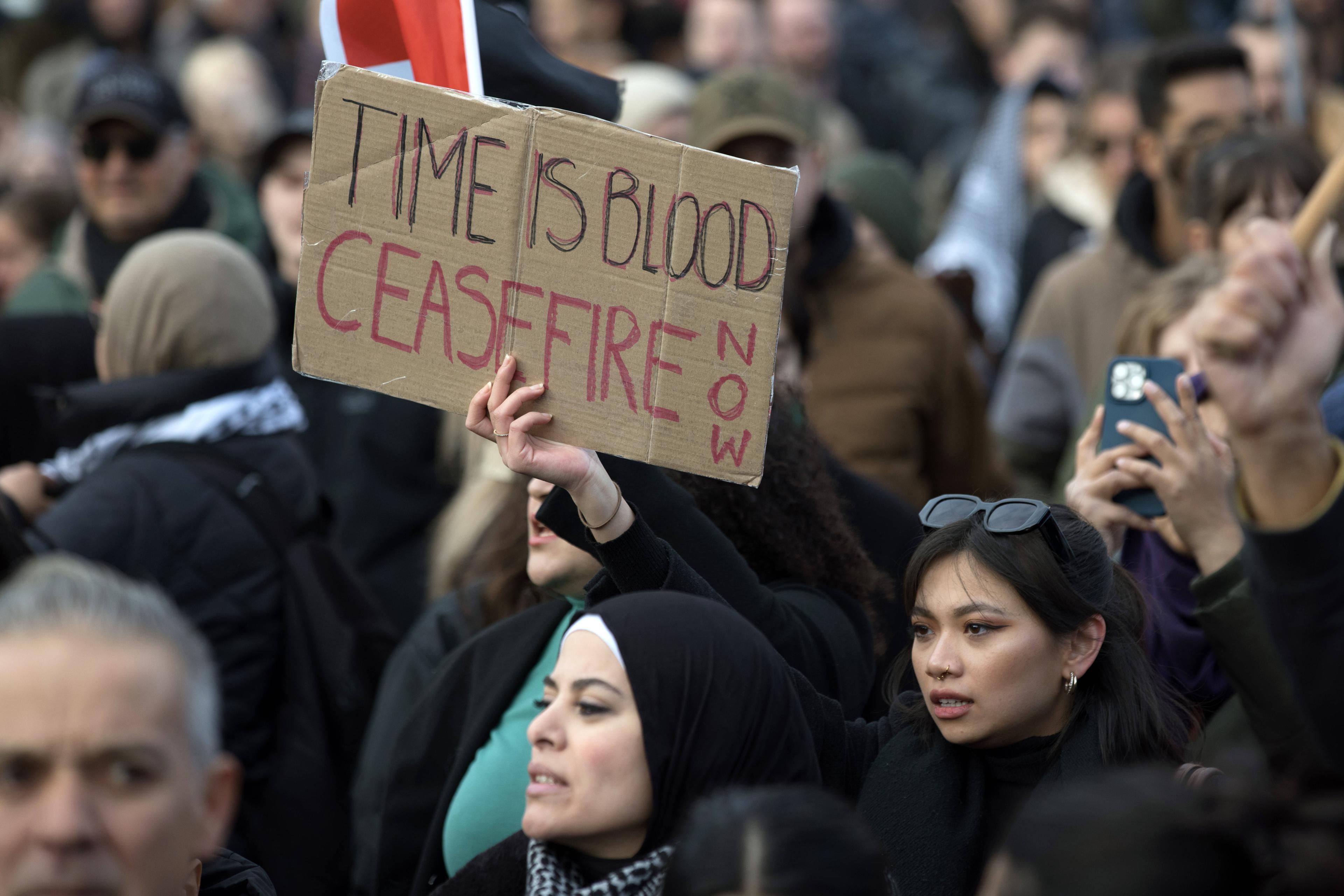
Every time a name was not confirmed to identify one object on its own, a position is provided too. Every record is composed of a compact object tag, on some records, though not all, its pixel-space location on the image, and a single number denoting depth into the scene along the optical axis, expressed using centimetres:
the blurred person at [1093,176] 1375
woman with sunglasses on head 539
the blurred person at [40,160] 1585
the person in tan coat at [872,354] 977
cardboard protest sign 527
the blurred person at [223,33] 2058
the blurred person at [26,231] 1310
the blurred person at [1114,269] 1030
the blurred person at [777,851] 402
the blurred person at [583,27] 1934
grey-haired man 369
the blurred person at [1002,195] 1476
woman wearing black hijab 476
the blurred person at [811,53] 1781
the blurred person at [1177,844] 332
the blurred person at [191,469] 744
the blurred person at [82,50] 1992
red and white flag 617
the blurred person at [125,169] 1152
